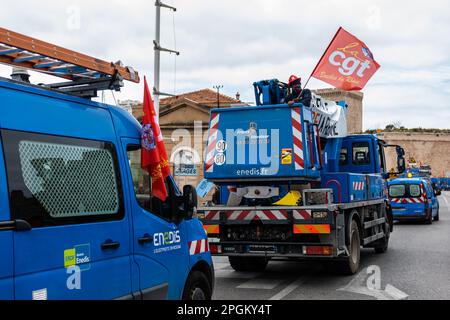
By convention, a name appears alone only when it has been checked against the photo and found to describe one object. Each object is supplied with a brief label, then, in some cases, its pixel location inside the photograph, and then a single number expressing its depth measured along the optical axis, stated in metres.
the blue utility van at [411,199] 22.81
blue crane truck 9.15
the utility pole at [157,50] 22.42
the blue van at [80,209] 3.74
